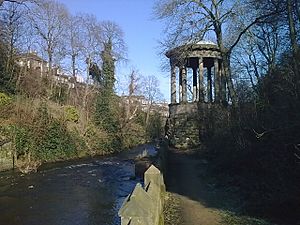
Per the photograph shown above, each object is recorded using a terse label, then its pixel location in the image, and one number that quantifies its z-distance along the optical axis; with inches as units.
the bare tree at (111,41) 1268.2
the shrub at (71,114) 890.6
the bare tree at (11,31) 887.0
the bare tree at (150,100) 1694.4
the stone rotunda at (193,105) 791.2
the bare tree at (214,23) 536.4
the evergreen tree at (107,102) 1012.1
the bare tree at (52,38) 1154.5
